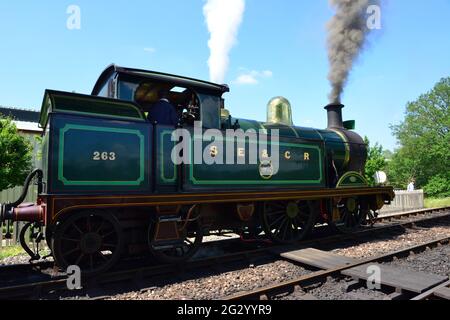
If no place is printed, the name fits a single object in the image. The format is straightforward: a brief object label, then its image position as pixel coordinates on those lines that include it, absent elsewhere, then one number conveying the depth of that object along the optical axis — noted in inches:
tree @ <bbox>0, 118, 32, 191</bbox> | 392.2
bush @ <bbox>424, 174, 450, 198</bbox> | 1087.4
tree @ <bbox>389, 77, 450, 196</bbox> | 1119.6
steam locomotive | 180.4
